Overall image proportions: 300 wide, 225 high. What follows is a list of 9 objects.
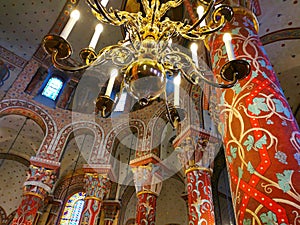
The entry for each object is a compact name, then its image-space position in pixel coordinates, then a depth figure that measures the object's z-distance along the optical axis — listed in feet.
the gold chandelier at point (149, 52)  8.09
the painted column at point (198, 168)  13.98
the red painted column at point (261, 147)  4.53
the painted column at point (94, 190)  19.60
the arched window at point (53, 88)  29.17
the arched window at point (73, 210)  32.13
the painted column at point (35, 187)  18.40
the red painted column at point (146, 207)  17.57
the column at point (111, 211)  31.27
